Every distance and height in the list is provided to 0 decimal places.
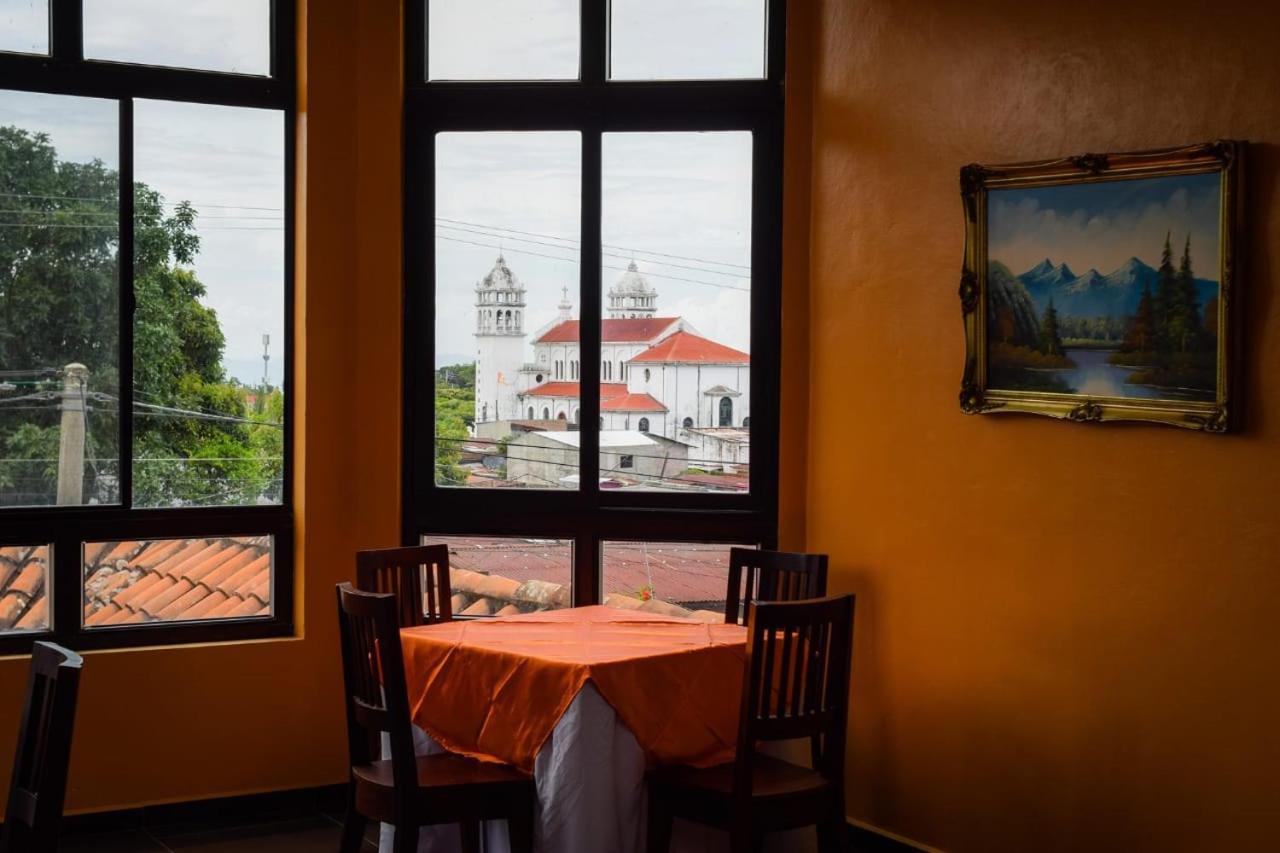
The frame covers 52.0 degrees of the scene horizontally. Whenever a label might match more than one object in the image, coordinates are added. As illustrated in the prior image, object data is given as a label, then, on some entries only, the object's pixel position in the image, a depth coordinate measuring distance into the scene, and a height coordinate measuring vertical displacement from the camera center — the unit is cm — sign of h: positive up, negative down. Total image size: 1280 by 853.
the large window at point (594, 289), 464 +43
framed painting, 332 +35
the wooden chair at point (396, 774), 328 -95
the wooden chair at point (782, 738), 327 -87
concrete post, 439 -12
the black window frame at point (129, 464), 435 -21
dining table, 325 -79
